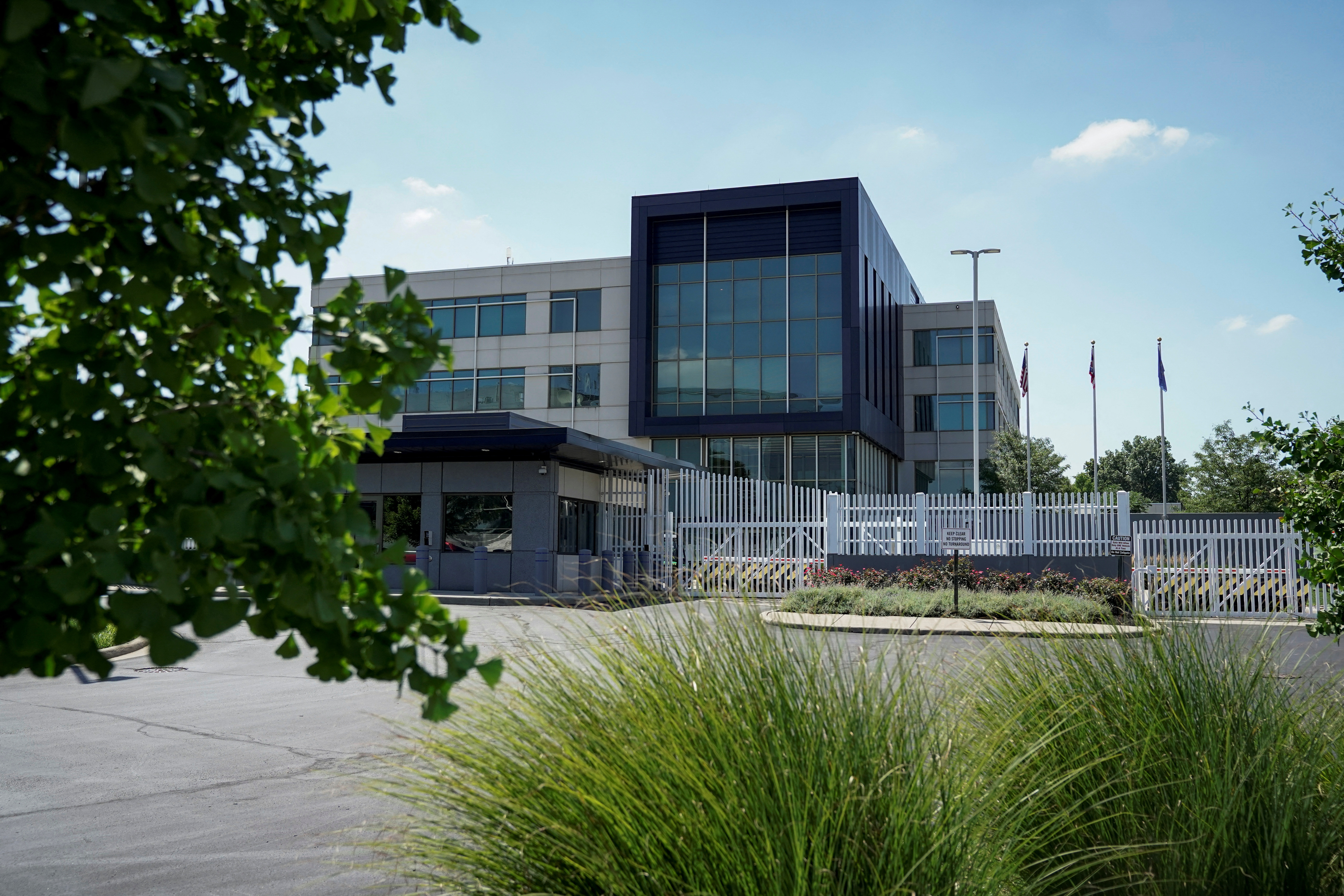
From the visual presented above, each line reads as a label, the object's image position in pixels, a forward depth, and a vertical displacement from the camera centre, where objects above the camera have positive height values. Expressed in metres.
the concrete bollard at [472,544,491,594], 27.70 -1.08
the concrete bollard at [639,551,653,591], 30.06 -0.86
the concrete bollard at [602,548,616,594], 29.19 -1.21
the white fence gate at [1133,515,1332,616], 23.77 -0.40
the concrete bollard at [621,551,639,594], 30.30 -0.89
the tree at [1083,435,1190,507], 99.00 +6.32
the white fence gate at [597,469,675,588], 31.06 +0.42
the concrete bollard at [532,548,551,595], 27.64 -0.92
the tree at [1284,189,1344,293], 6.84 +1.85
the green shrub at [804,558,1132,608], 23.33 -1.02
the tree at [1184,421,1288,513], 61.34 +3.95
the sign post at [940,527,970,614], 20.36 -0.14
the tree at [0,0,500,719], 1.58 +0.30
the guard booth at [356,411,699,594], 28.11 +0.89
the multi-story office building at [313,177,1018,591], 40.84 +7.73
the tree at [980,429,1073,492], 54.31 +3.55
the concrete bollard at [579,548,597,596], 27.84 -1.03
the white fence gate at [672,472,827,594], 28.62 +0.10
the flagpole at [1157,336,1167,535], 57.53 +7.62
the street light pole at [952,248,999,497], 40.50 +7.39
